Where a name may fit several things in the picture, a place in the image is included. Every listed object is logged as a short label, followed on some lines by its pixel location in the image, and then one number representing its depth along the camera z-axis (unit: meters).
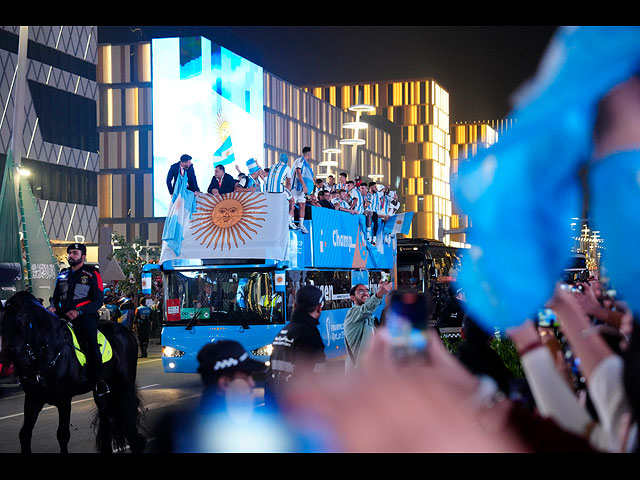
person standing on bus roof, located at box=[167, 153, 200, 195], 14.00
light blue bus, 14.08
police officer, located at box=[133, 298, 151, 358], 23.83
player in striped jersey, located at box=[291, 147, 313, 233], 15.47
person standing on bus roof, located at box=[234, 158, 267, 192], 17.16
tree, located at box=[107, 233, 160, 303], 34.62
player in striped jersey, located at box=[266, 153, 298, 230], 15.12
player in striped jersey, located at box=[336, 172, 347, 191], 22.86
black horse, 8.96
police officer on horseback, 9.65
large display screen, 56.31
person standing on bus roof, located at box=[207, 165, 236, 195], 14.95
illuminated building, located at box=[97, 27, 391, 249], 67.00
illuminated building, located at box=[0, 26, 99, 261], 49.53
